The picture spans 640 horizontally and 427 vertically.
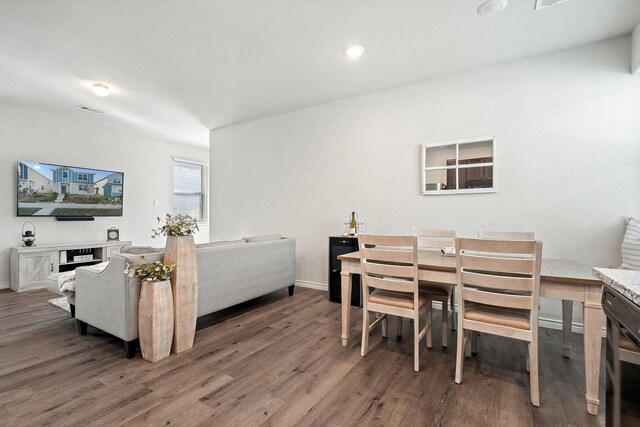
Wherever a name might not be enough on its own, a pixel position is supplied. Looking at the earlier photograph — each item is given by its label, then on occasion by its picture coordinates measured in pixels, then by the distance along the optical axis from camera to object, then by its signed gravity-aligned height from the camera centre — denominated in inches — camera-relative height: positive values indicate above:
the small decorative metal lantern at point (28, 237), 173.9 -12.8
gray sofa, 90.0 -25.5
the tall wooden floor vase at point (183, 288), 92.8 -23.9
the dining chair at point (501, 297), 67.1 -20.2
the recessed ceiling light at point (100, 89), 144.6 +64.8
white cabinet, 164.6 -27.5
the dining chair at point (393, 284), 82.4 -20.4
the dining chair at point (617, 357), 37.1 -19.0
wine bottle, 151.6 -5.0
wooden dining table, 64.6 -17.9
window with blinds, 263.7 +25.9
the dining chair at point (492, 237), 92.4 -7.3
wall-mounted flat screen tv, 176.2 +17.1
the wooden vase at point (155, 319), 86.5 -31.6
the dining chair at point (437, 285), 95.2 -24.1
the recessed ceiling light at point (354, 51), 112.7 +66.3
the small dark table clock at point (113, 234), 214.2 -13.6
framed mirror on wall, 126.2 +22.8
